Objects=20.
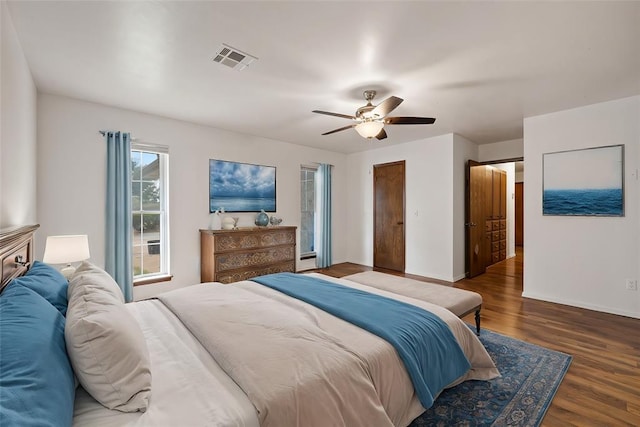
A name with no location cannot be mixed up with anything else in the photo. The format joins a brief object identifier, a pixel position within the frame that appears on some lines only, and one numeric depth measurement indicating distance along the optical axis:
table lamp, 2.53
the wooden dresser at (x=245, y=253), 4.14
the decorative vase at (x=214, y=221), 4.55
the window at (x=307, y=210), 5.98
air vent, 2.36
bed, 1.04
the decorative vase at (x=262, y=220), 4.88
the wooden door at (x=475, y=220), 5.26
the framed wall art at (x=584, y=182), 3.49
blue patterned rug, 1.76
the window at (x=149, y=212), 3.93
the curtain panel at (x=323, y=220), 6.10
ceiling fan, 3.06
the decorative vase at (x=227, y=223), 4.49
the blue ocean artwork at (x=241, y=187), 4.59
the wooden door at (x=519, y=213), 9.21
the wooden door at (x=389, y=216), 5.77
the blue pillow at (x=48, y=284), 1.41
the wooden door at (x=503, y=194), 6.66
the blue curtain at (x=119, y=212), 3.58
